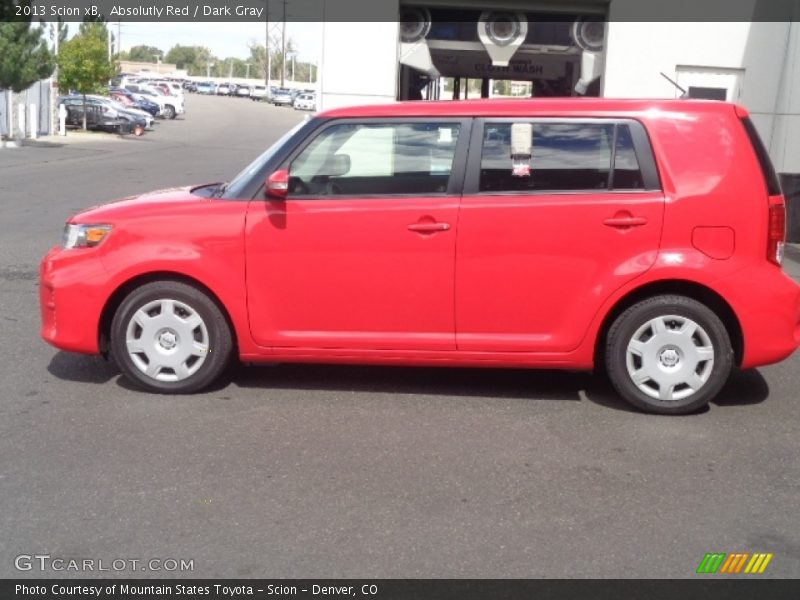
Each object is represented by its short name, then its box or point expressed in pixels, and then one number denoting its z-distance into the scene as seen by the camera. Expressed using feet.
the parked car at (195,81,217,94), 354.33
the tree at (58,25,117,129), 130.31
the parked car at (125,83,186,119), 188.03
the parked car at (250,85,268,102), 324.80
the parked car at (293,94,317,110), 245.53
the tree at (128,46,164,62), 627.62
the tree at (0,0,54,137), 98.78
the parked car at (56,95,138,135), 139.44
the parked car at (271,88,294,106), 282.97
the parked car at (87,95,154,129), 140.77
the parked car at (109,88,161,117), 170.40
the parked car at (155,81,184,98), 197.06
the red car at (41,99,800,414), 19.17
